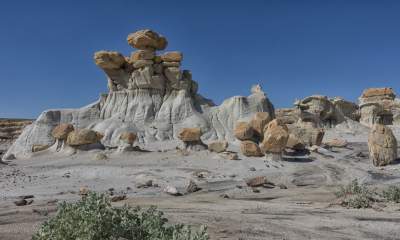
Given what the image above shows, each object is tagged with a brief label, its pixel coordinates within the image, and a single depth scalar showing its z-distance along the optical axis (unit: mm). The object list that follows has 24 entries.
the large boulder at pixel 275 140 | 19062
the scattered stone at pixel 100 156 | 20281
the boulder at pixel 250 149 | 19922
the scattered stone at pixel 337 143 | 25519
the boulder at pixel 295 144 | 21656
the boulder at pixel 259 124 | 23148
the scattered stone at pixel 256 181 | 13665
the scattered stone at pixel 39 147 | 27500
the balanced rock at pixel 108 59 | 33844
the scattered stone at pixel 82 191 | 11566
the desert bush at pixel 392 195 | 10710
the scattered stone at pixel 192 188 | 12618
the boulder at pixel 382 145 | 18734
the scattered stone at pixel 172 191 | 11992
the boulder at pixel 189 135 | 21953
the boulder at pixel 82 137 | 22875
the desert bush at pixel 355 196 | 9859
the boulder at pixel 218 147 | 20705
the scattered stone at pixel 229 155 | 18934
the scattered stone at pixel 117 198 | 10393
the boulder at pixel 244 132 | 22312
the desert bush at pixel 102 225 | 4090
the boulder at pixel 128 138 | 22750
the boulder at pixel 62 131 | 24297
